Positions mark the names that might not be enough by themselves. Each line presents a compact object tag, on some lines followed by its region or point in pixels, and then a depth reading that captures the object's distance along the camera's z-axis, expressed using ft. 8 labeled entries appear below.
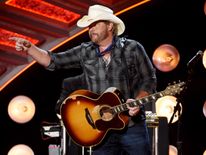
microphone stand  27.20
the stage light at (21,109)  48.44
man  23.48
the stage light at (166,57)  43.80
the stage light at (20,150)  49.84
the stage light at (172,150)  43.62
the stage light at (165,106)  42.57
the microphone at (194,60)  26.45
